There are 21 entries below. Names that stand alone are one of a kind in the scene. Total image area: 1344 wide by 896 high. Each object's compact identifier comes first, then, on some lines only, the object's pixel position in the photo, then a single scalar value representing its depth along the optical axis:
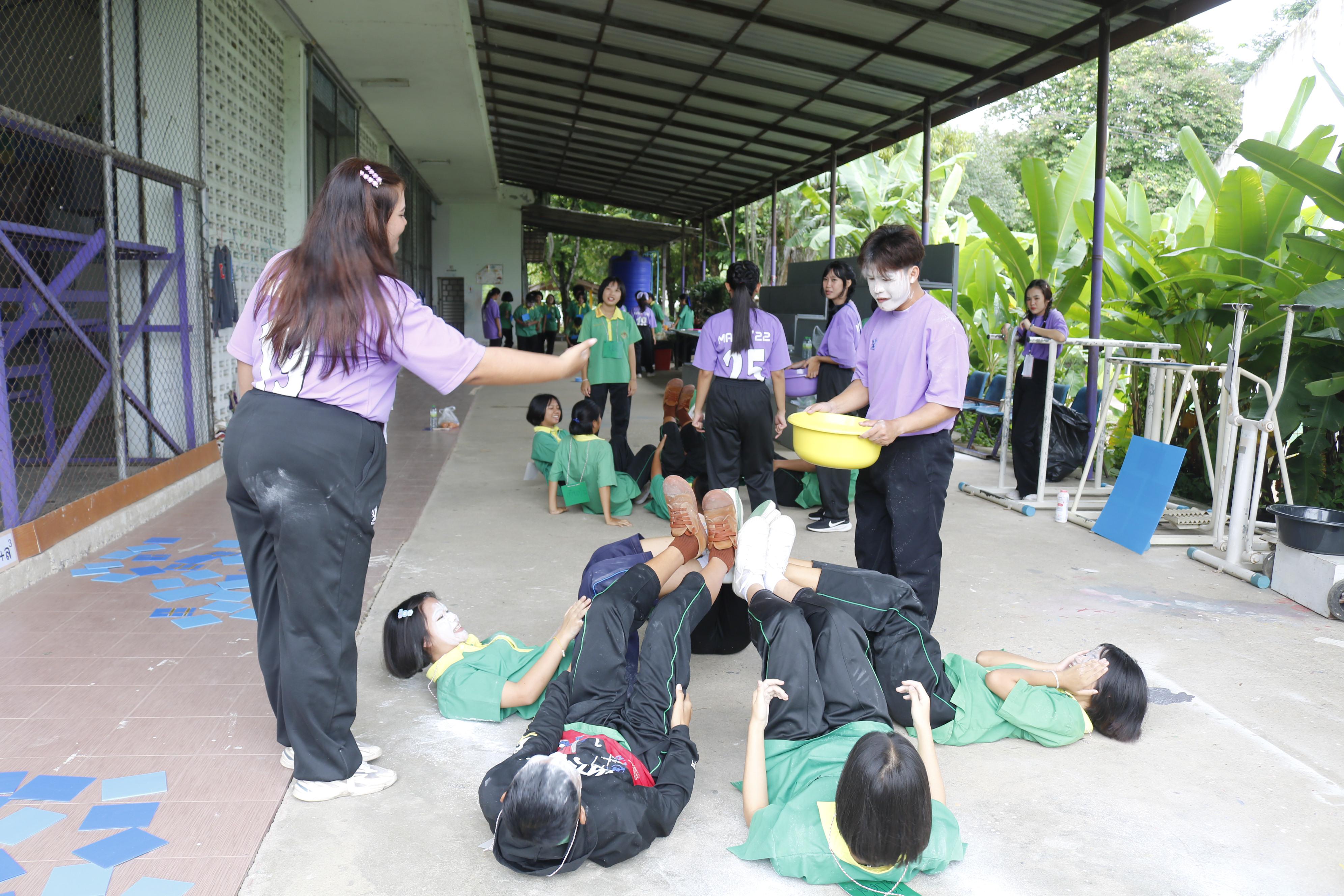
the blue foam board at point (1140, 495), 5.75
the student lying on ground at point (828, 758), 2.17
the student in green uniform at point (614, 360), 7.37
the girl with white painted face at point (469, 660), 3.25
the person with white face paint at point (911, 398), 3.62
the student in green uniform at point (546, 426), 6.72
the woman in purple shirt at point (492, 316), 18.27
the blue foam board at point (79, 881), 2.27
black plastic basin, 4.76
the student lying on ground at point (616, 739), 2.24
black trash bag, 7.58
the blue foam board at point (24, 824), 2.47
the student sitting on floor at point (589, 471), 6.28
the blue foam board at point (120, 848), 2.40
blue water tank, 26.72
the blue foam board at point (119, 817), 2.55
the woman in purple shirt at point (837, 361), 6.33
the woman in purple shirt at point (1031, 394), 7.24
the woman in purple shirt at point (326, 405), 2.50
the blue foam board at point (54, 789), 2.67
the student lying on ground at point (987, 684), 3.20
